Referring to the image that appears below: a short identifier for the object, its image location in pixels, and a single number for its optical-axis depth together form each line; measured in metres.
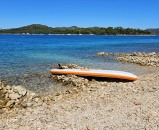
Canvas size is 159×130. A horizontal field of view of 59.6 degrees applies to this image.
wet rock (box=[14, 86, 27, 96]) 6.55
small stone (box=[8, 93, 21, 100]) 6.35
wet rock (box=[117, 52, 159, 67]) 13.86
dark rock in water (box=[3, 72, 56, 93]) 8.21
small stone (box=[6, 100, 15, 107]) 6.03
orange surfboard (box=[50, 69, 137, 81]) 8.84
